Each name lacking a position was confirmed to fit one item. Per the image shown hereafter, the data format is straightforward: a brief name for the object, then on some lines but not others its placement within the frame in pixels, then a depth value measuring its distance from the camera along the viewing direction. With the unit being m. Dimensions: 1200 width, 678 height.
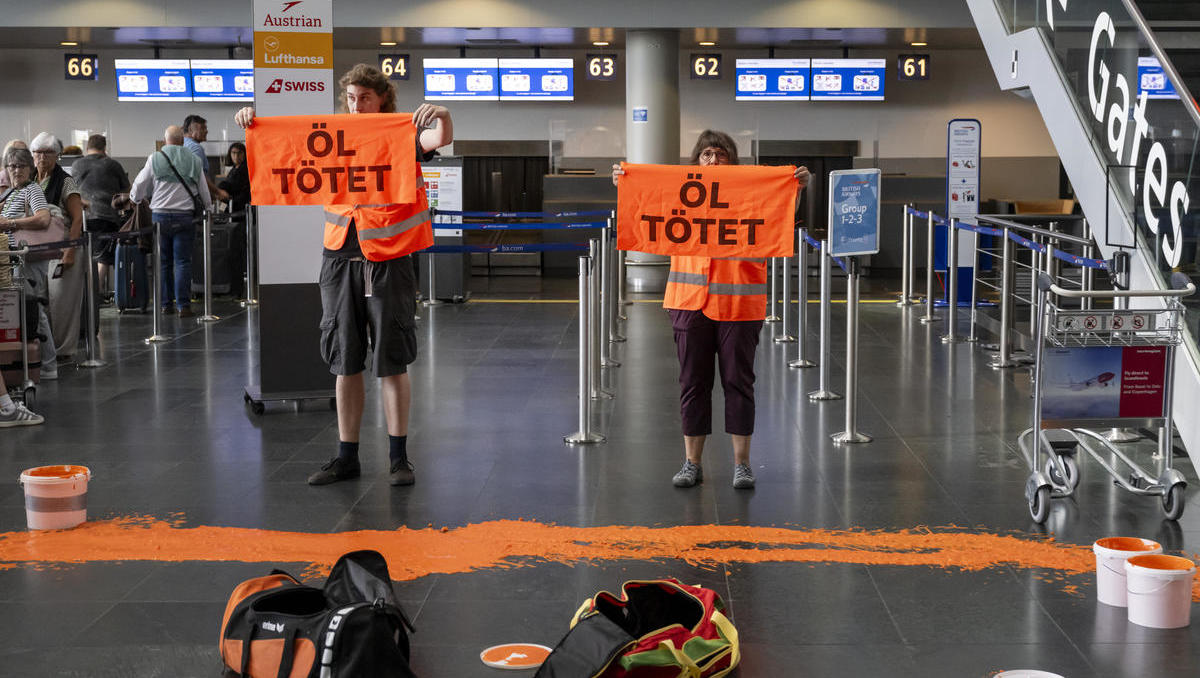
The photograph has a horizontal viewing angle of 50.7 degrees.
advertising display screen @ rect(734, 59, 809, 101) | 20.25
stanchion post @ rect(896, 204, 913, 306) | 14.76
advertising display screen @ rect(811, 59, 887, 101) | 20.22
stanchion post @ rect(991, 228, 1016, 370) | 10.08
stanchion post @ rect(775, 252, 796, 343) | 11.45
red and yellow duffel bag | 3.78
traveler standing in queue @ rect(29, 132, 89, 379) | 10.10
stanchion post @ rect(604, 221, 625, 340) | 10.67
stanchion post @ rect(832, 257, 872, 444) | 7.42
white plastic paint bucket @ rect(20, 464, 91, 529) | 5.59
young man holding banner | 6.21
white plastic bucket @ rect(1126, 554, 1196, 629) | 4.32
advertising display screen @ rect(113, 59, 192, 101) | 20.33
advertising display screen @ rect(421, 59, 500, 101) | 20.08
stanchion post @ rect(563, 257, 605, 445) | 7.40
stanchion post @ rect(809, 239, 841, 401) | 8.70
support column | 16.89
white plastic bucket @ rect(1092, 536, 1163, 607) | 4.55
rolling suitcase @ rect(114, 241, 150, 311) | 13.85
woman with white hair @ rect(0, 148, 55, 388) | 9.43
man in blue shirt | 13.93
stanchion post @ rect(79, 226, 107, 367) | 10.31
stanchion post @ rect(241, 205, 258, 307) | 14.69
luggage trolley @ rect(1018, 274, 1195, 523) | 5.71
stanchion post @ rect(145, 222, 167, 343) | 11.82
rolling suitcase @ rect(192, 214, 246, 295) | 15.30
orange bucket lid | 4.04
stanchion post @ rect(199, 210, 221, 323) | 13.02
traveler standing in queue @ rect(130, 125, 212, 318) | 13.38
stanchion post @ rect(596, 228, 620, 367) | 9.86
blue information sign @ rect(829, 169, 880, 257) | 8.91
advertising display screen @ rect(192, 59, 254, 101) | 20.25
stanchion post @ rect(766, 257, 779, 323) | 12.18
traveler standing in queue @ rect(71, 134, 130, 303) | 14.06
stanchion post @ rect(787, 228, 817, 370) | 10.08
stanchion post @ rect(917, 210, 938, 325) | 12.95
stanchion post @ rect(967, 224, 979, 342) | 11.46
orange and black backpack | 3.73
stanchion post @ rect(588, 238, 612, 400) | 8.03
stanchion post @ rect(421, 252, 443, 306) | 14.86
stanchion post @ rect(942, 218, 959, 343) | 11.41
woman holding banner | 6.07
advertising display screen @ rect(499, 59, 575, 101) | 20.23
